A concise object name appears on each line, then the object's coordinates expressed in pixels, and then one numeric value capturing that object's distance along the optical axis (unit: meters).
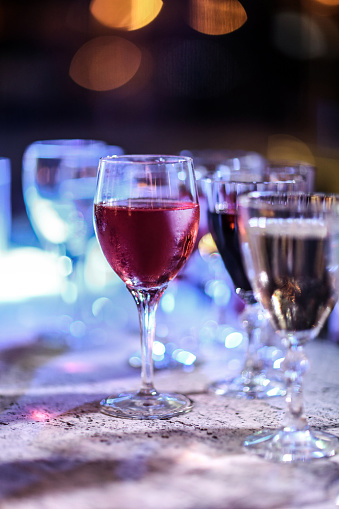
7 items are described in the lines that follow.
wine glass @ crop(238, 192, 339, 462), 0.67
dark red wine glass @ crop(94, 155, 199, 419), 0.84
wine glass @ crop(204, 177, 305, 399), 0.92
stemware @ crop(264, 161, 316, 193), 1.03
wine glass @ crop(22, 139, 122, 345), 1.20
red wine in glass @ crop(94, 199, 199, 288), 0.84
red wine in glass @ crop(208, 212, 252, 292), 0.94
